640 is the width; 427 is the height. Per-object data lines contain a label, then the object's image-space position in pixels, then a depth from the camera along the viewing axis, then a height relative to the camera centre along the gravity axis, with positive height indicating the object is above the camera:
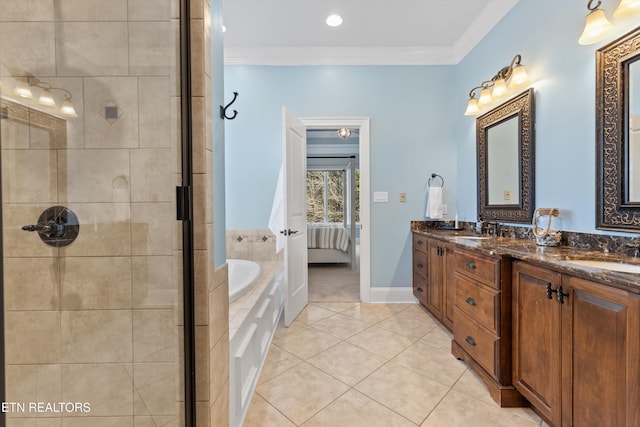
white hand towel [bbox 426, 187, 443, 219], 3.00 +0.06
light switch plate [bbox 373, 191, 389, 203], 3.14 +0.15
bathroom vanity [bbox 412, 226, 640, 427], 0.94 -0.54
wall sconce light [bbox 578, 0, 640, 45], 1.28 +0.94
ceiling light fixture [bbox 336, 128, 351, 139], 4.83 +1.36
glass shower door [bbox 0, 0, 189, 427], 0.67 +0.00
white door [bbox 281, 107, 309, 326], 2.58 -0.06
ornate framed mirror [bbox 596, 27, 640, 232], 1.34 +0.38
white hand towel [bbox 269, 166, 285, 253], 2.70 -0.07
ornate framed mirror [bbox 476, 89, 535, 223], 2.05 +0.40
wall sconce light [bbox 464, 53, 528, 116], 2.06 +1.02
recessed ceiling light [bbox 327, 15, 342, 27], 2.56 +1.80
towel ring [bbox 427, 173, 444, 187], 3.14 +0.35
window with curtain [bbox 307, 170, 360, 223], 7.04 +0.37
